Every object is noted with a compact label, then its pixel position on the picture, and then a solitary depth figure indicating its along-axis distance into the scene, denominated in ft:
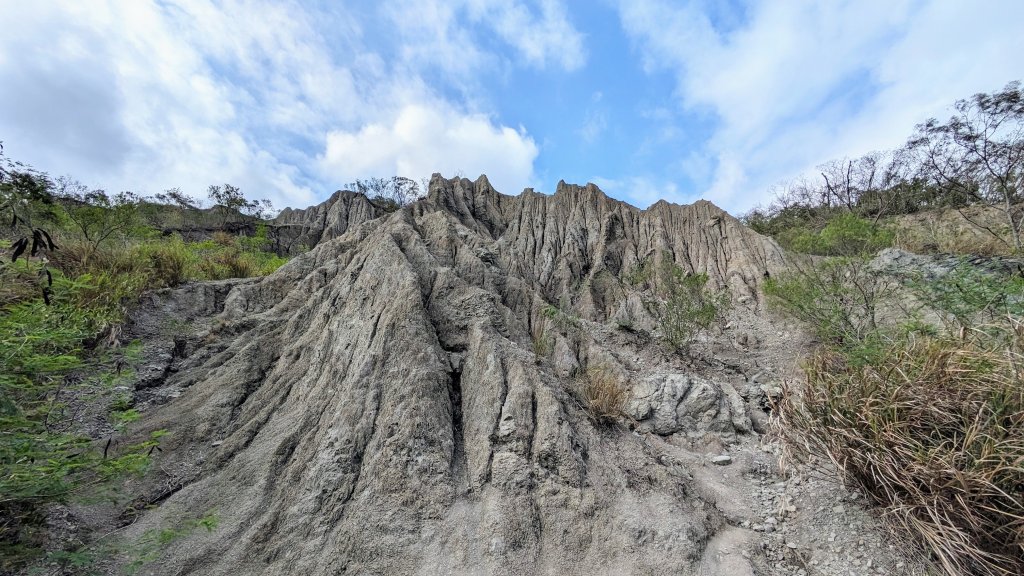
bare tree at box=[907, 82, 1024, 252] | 46.52
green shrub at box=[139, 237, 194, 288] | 32.55
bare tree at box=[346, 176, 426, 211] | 140.04
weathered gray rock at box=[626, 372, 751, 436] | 27.35
